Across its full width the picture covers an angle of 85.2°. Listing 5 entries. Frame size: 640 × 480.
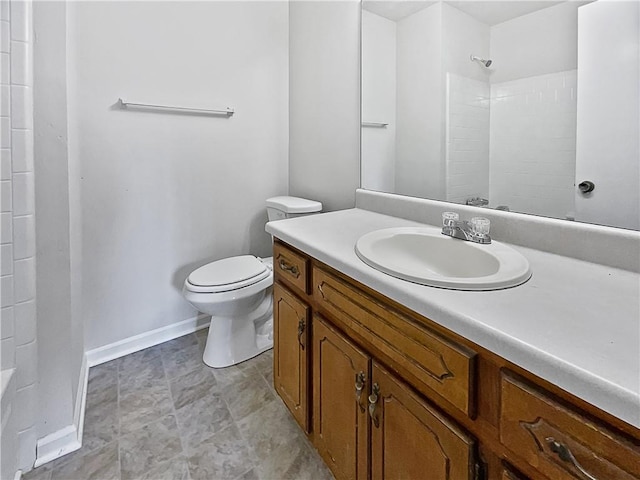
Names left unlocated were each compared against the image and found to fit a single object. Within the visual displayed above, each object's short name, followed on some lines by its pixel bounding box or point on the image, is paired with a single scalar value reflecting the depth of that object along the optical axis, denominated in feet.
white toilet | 5.48
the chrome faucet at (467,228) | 3.28
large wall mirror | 2.89
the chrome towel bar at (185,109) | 5.79
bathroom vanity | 1.49
